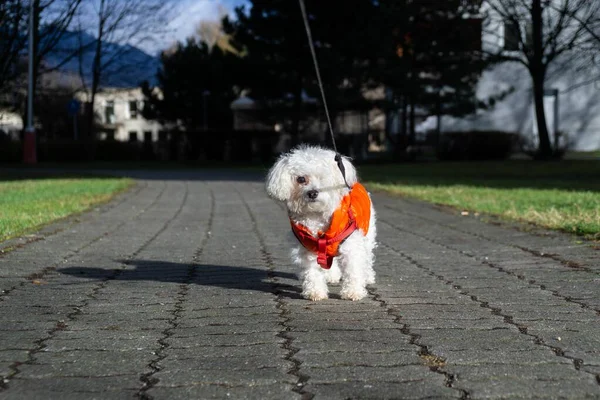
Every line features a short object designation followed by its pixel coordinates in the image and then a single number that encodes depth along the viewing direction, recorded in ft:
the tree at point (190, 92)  168.45
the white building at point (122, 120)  276.82
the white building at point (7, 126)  139.19
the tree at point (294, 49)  101.96
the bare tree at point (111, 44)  136.98
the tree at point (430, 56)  102.73
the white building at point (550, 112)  135.03
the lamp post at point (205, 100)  174.19
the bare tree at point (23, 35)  111.86
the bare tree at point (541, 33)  96.52
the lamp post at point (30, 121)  104.73
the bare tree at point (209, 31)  238.27
